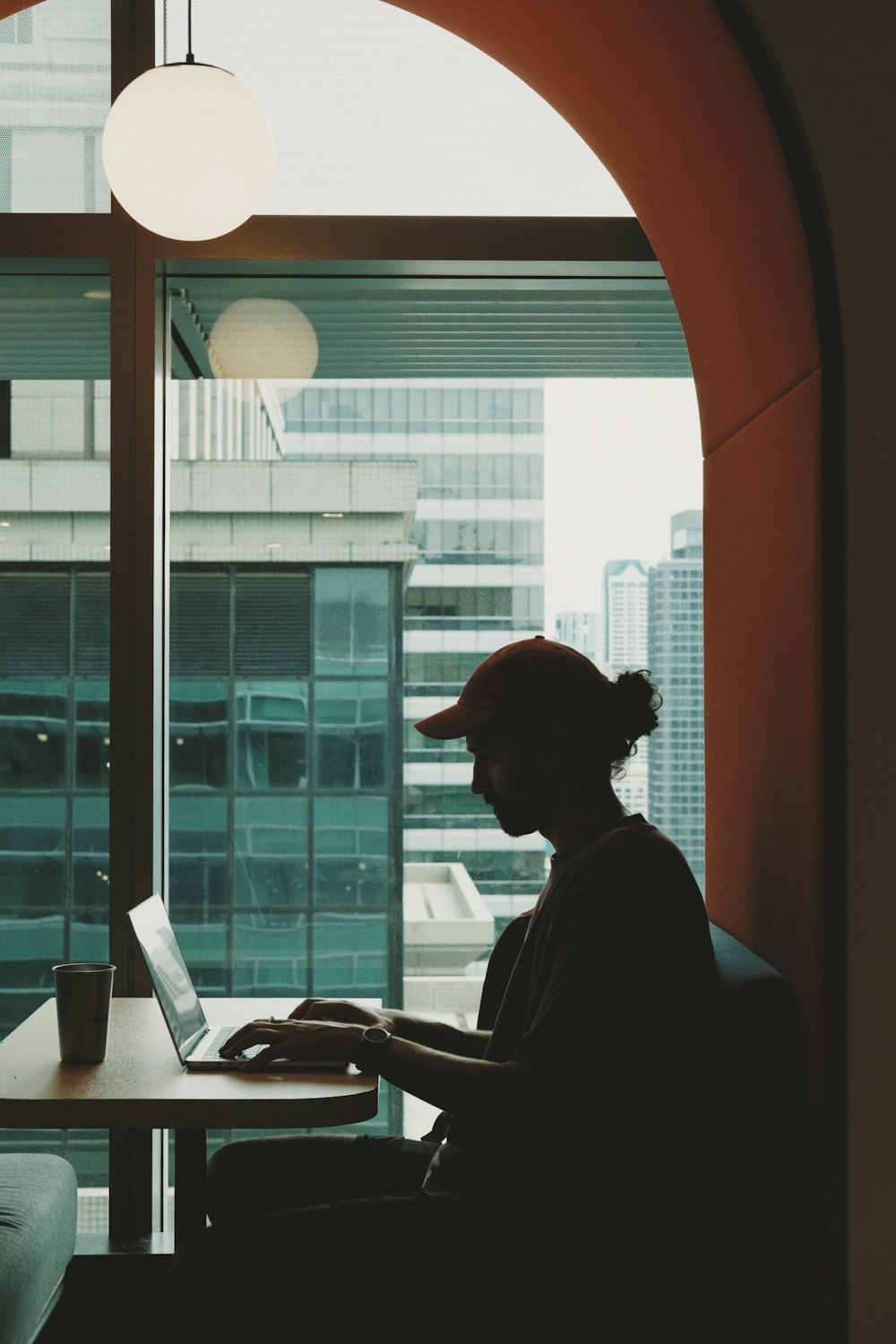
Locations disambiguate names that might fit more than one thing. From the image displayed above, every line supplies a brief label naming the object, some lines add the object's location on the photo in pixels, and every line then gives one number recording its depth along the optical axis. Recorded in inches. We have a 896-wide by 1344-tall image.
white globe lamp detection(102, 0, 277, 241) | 86.8
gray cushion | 81.2
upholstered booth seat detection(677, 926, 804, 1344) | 67.5
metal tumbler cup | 79.4
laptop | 76.4
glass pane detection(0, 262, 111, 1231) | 113.0
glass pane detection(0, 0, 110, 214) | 112.7
